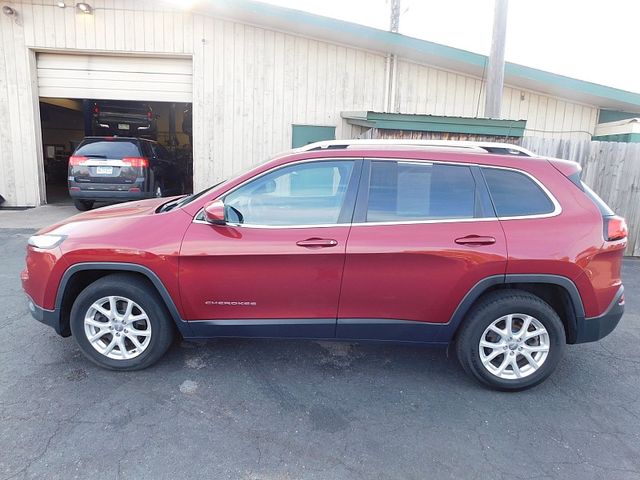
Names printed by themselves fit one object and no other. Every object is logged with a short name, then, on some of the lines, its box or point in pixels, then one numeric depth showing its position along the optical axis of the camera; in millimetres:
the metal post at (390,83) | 10383
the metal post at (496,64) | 7152
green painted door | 10609
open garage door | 10391
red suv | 3002
